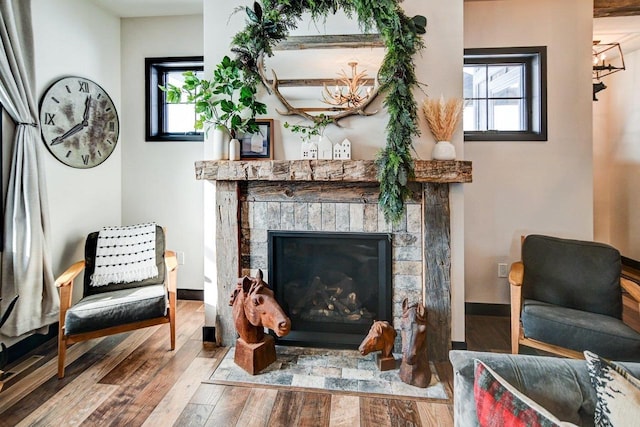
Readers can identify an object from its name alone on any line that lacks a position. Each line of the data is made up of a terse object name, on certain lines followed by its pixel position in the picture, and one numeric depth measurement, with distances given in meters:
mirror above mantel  2.42
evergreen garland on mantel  2.23
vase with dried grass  2.30
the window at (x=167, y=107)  3.34
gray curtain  2.27
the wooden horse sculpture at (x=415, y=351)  2.12
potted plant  2.40
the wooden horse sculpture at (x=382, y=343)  2.23
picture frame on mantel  2.53
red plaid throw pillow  0.77
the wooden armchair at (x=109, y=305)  2.17
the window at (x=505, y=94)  3.00
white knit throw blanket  2.64
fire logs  2.61
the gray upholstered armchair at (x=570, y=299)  1.97
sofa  1.01
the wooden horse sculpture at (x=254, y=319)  2.18
